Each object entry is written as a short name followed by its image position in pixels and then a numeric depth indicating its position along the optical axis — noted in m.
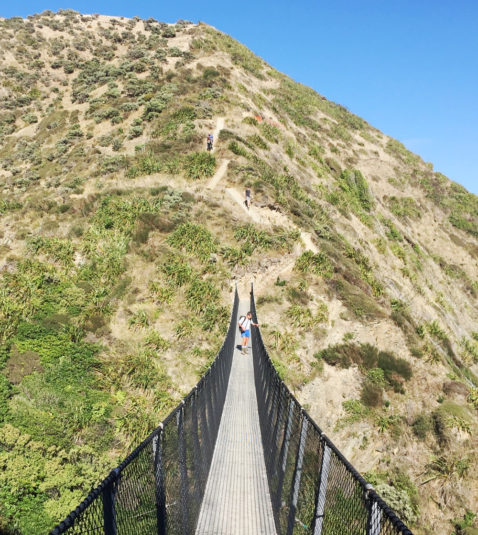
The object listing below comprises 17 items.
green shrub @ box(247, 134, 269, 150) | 36.78
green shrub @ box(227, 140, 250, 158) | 32.78
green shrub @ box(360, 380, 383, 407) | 18.95
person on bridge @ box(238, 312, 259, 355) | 16.28
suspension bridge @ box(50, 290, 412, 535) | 3.93
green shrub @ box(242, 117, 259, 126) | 38.94
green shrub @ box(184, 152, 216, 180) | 30.46
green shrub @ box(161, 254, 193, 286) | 22.28
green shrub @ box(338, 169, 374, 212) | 44.97
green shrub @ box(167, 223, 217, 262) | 24.41
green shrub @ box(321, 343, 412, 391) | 19.85
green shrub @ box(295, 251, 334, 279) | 25.30
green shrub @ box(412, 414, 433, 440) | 17.88
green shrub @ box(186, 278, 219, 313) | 21.22
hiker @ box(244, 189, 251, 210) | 28.05
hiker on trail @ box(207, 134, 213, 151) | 32.65
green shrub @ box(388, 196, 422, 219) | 49.33
